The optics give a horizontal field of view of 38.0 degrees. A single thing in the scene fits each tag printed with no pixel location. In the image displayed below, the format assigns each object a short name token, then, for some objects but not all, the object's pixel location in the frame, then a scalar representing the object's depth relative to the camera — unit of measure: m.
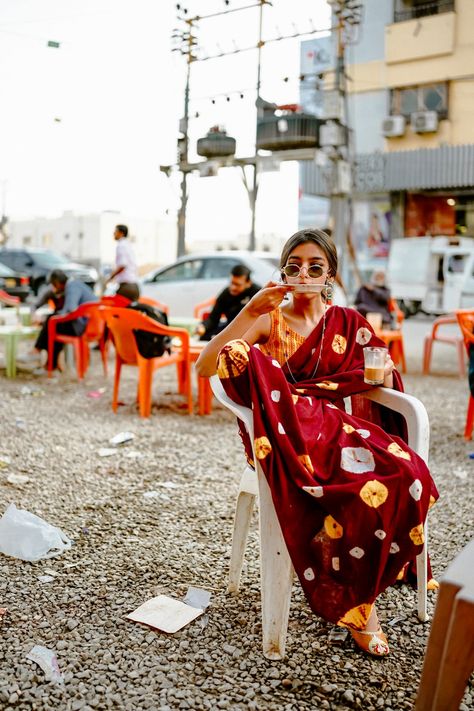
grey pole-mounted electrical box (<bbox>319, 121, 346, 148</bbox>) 12.82
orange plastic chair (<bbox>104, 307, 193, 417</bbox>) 5.58
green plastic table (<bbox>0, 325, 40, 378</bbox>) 7.44
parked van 14.98
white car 10.00
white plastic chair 2.12
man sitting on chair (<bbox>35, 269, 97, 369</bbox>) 7.30
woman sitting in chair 2.08
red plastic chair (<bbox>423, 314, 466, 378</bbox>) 7.83
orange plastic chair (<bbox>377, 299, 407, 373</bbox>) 7.62
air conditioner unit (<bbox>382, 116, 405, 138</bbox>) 17.95
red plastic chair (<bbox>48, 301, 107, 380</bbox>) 7.24
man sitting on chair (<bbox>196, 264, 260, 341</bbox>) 6.36
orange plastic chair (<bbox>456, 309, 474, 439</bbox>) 4.88
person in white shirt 8.39
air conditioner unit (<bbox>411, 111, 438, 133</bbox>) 17.22
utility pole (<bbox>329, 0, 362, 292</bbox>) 12.59
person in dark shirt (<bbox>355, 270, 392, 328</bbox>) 8.11
